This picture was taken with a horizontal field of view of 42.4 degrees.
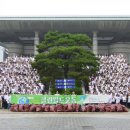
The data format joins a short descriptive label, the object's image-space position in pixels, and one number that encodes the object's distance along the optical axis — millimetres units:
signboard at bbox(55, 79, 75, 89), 13343
